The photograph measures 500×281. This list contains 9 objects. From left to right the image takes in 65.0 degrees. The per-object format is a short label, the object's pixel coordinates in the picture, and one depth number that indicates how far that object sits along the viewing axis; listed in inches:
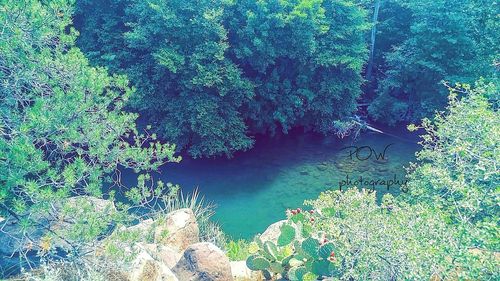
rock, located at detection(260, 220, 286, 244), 293.1
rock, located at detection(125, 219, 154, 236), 193.0
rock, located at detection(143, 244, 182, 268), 228.2
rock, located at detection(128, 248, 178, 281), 191.0
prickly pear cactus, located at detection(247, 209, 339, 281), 182.4
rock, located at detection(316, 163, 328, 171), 540.4
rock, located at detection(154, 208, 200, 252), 296.4
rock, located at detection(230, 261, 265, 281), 222.6
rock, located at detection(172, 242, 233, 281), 207.3
